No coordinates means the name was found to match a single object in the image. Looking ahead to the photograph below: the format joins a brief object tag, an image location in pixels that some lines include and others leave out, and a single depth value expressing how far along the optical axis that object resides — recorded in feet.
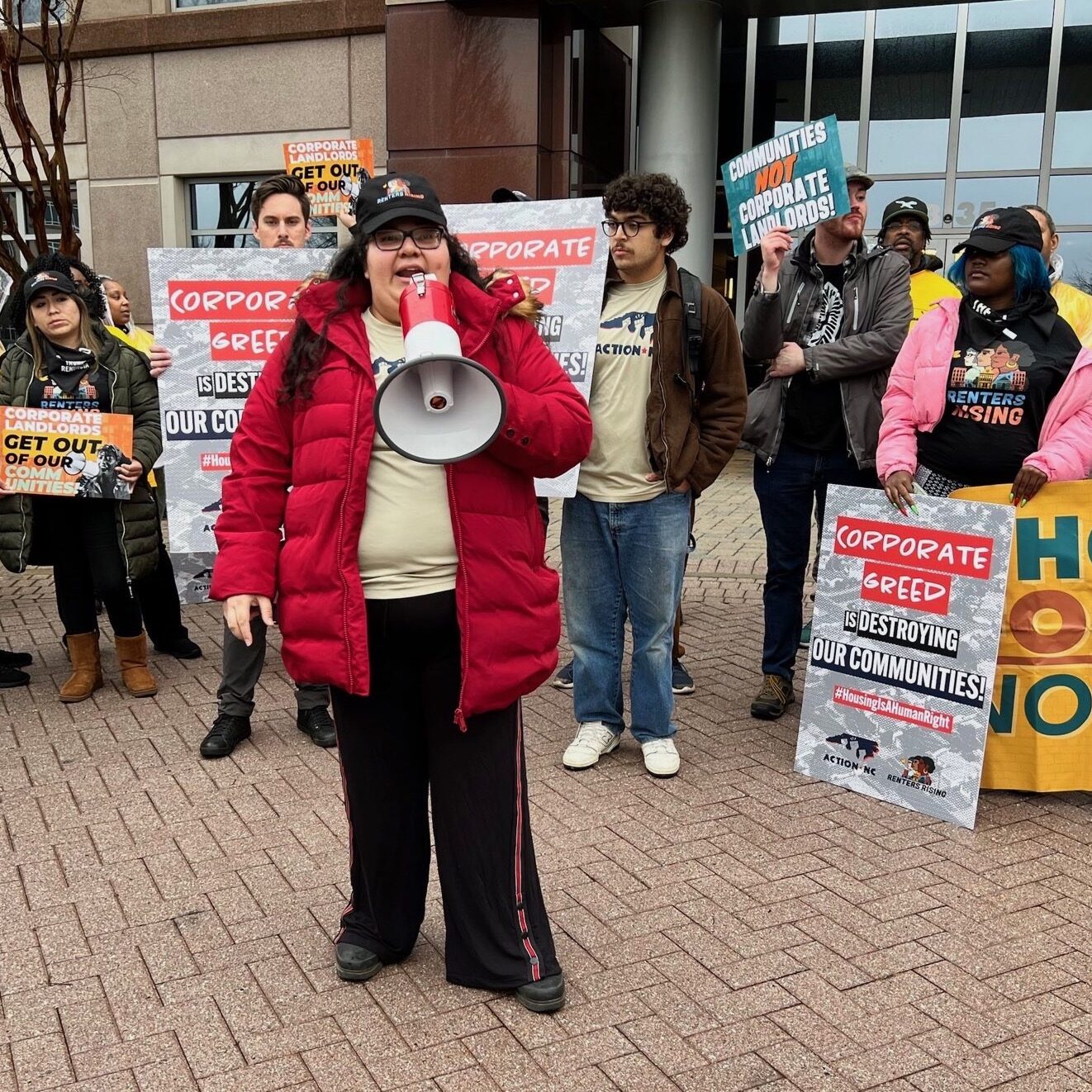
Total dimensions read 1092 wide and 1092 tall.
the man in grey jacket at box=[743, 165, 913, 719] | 15.57
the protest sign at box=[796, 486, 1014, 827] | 13.28
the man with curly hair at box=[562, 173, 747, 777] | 14.16
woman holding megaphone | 8.79
